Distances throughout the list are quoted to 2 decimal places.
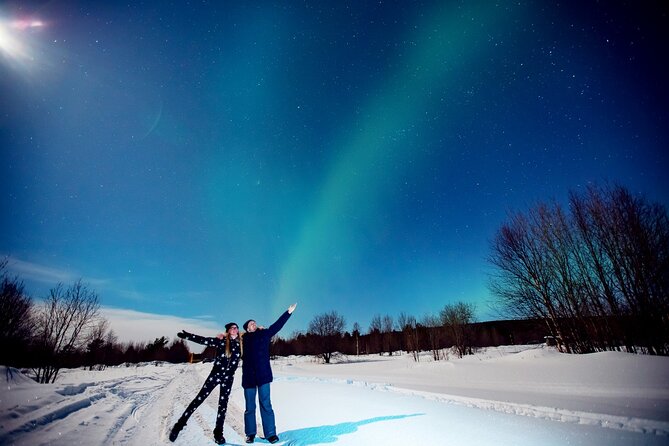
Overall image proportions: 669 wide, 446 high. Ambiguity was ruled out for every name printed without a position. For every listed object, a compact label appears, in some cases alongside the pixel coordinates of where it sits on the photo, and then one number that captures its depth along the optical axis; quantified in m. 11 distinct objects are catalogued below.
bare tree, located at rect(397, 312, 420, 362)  40.92
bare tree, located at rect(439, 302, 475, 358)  34.50
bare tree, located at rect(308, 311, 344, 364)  47.66
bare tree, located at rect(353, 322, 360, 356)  64.60
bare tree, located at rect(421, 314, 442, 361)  35.68
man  4.13
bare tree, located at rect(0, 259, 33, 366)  17.56
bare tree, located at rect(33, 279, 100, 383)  16.39
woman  4.79
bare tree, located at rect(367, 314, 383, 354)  63.50
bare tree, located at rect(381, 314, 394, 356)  58.94
